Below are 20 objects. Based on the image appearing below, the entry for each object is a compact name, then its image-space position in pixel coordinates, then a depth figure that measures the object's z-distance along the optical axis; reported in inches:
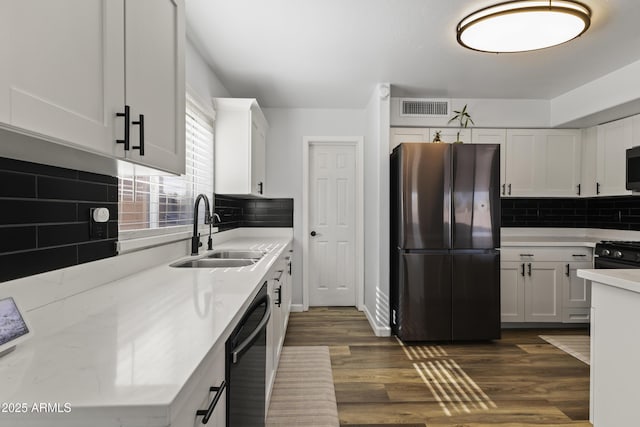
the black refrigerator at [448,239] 126.4
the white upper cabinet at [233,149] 124.9
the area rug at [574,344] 120.2
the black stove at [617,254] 115.2
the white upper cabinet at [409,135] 151.3
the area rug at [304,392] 82.0
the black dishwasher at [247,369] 40.2
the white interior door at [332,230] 176.6
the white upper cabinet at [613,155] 135.8
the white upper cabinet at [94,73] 27.6
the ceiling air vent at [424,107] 150.3
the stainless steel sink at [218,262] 89.4
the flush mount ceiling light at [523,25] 80.4
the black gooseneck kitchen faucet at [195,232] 94.5
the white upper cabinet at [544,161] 153.9
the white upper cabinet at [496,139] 152.9
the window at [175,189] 69.7
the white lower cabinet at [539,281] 144.6
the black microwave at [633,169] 117.3
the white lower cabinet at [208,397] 27.0
